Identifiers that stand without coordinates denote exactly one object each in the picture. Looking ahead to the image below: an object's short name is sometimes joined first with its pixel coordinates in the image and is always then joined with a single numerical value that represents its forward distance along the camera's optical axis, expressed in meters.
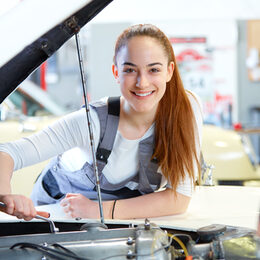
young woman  1.98
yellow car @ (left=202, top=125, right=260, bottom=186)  3.06
